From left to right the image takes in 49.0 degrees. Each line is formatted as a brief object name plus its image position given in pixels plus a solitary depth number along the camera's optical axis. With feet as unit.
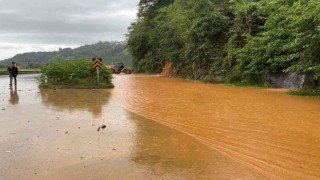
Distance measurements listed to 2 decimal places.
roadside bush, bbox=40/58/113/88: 69.10
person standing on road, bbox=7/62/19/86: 78.28
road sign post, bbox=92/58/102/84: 69.32
